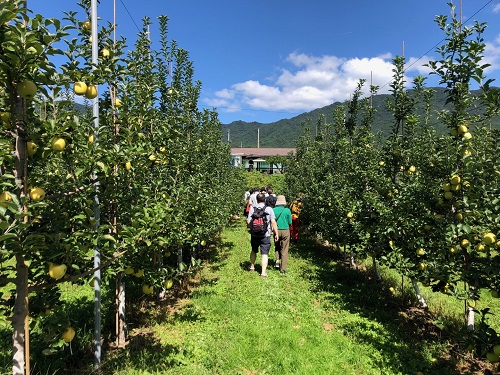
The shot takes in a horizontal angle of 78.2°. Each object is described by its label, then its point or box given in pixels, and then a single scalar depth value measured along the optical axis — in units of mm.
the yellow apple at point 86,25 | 3335
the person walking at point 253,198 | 7078
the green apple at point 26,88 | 1720
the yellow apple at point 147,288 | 3758
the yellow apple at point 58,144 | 1909
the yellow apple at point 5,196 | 1658
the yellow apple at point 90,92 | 2275
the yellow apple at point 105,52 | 3268
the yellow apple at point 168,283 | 3617
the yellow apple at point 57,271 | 1975
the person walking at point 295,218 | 10625
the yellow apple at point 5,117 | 1852
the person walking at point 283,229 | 7465
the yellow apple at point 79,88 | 2150
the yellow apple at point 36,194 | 1929
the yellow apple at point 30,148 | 1934
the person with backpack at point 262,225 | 6949
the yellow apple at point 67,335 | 2266
